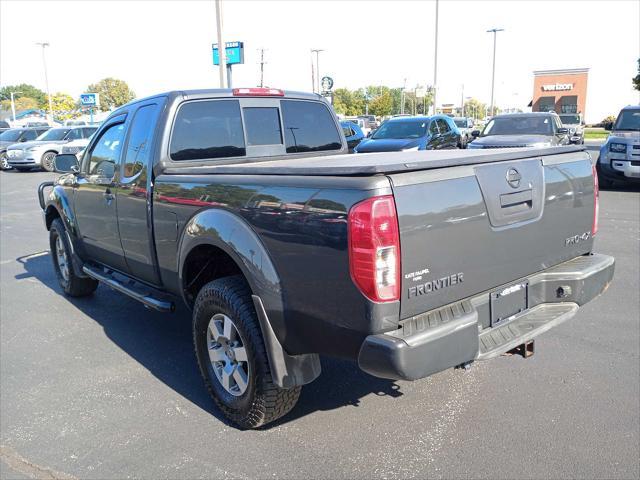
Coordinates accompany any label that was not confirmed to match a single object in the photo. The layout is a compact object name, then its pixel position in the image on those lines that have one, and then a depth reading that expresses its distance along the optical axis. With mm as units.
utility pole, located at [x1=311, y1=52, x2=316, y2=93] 54700
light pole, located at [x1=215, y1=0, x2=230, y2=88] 17766
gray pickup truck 2562
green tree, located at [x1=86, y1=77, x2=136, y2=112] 97688
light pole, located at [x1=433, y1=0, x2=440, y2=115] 29502
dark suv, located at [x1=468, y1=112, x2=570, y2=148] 13102
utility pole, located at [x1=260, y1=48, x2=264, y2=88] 35528
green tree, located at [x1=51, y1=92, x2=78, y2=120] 77750
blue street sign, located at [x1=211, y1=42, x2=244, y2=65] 24062
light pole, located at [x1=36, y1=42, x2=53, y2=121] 58250
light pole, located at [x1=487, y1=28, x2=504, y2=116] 45219
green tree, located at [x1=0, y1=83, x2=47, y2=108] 125688
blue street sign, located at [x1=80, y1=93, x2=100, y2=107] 44688
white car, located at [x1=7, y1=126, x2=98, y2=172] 21797
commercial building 71938
